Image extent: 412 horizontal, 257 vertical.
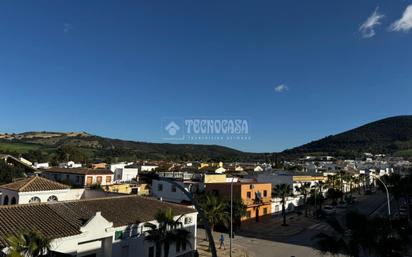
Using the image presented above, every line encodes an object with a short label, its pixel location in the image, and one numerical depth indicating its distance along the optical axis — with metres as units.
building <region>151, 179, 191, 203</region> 54.97
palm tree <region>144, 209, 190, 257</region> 22.80
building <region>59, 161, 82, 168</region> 103.56
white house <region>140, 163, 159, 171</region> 106.81
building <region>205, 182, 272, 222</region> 51.47
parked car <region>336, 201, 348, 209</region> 72.03
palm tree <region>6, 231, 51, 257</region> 14.01
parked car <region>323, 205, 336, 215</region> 61.81
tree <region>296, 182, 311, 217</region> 66.12
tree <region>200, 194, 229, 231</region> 34.41
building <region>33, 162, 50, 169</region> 99.88
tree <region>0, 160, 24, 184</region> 57.53
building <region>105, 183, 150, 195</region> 68.94
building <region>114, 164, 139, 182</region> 88.62
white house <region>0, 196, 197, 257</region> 20.32
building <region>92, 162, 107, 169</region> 108.69
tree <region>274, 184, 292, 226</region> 54.50
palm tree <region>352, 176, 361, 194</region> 110.65
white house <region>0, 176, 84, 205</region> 32.25
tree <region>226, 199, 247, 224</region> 43.50
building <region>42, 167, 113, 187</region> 75.19
